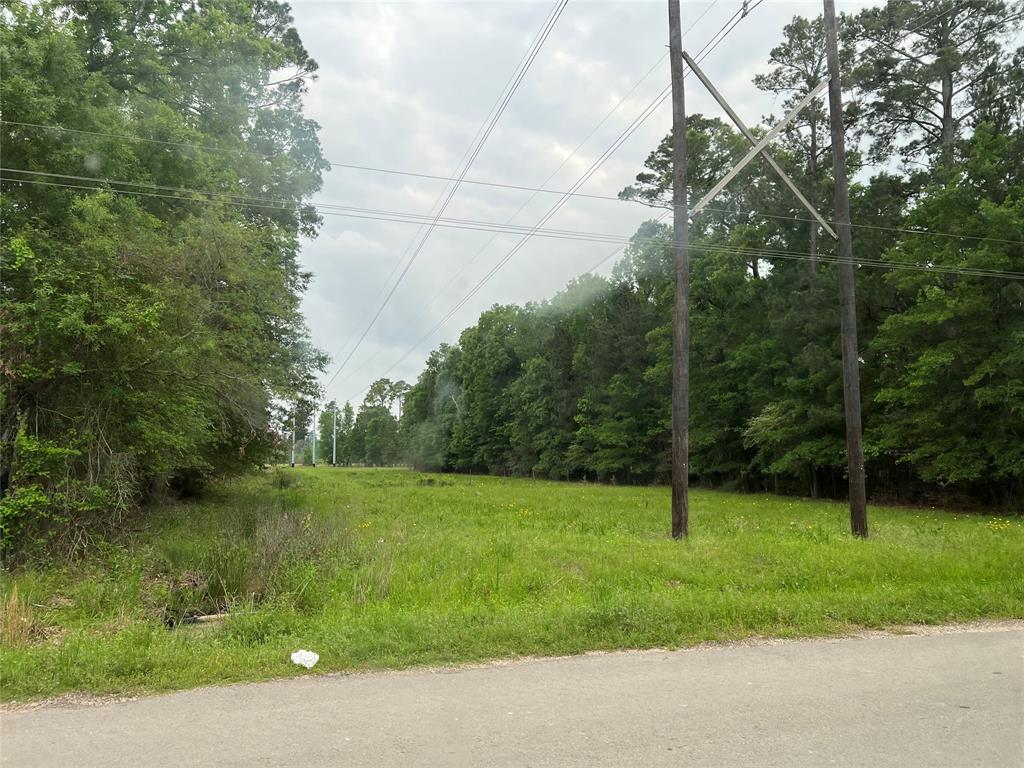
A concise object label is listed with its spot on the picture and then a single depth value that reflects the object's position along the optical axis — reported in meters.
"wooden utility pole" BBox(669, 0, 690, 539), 13.08
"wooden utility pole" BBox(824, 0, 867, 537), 13.37
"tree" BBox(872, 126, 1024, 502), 22.00
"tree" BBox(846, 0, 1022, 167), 26.33
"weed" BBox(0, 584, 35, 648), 6.30
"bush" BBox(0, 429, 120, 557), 9.38
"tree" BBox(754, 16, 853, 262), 31.22
